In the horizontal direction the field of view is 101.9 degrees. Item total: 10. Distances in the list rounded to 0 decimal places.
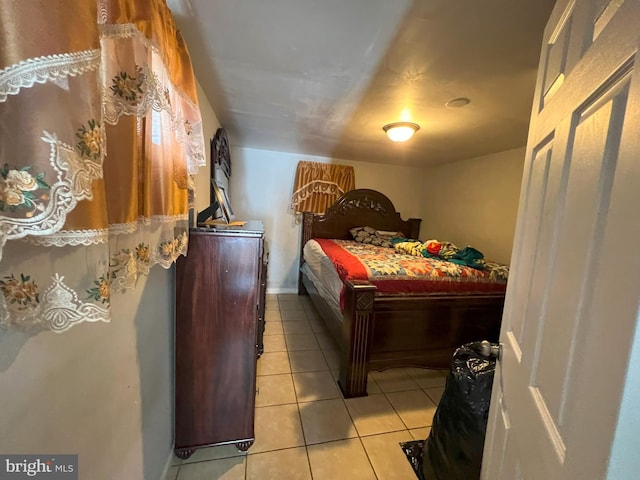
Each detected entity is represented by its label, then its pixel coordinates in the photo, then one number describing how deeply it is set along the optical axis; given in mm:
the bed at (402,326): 1858
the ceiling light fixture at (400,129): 2269
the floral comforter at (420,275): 1987
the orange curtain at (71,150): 341
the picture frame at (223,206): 1759
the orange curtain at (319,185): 3795
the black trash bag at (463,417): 1077
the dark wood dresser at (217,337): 1270
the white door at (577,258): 353
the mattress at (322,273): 2262
